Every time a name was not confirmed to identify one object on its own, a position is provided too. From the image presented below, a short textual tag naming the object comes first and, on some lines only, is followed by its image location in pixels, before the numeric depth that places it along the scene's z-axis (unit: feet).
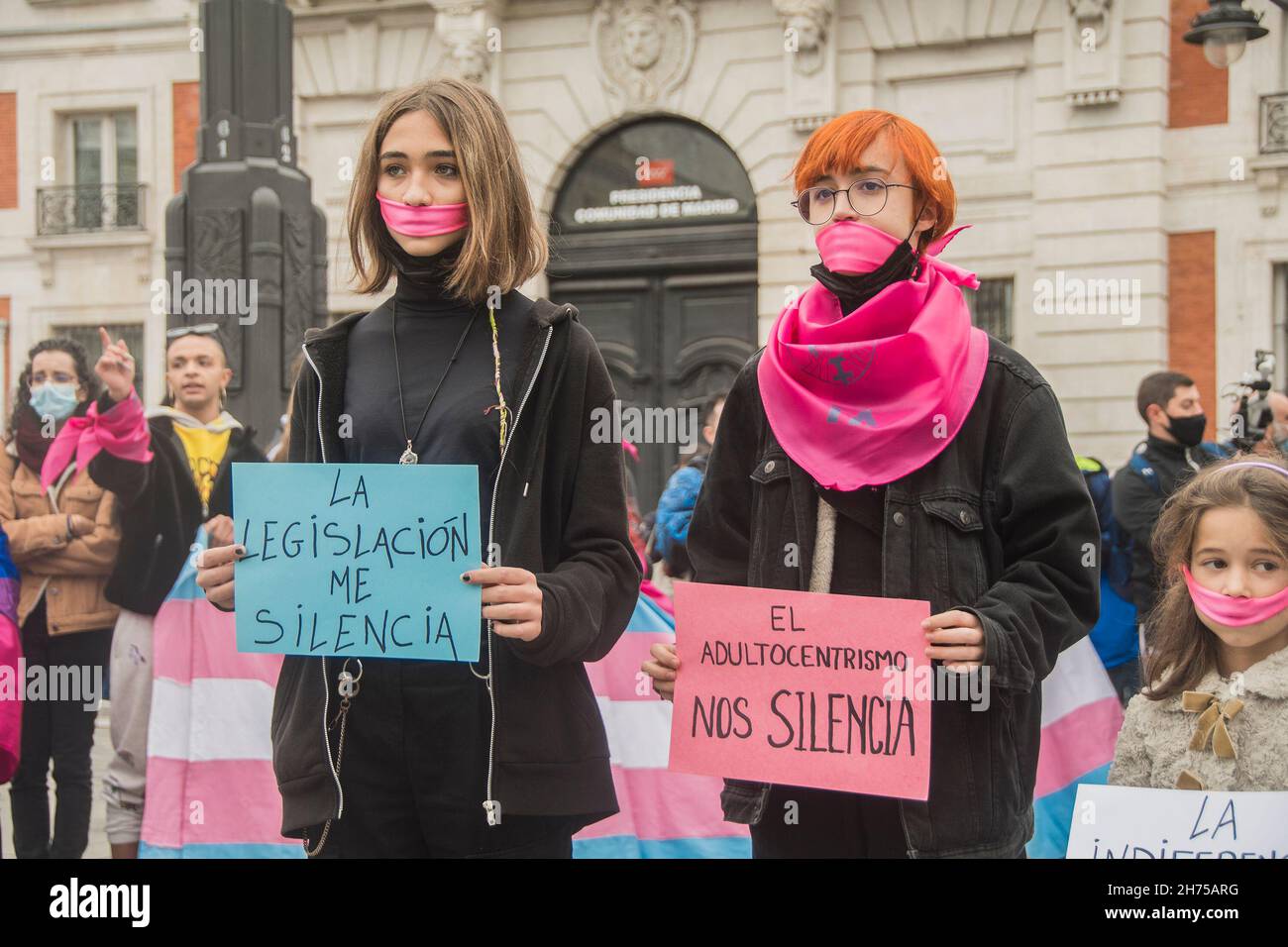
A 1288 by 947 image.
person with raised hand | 19.07
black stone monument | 20.29
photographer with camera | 28.27
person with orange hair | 8.71
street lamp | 29.09
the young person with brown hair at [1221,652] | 10.32
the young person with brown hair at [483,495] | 8.70
